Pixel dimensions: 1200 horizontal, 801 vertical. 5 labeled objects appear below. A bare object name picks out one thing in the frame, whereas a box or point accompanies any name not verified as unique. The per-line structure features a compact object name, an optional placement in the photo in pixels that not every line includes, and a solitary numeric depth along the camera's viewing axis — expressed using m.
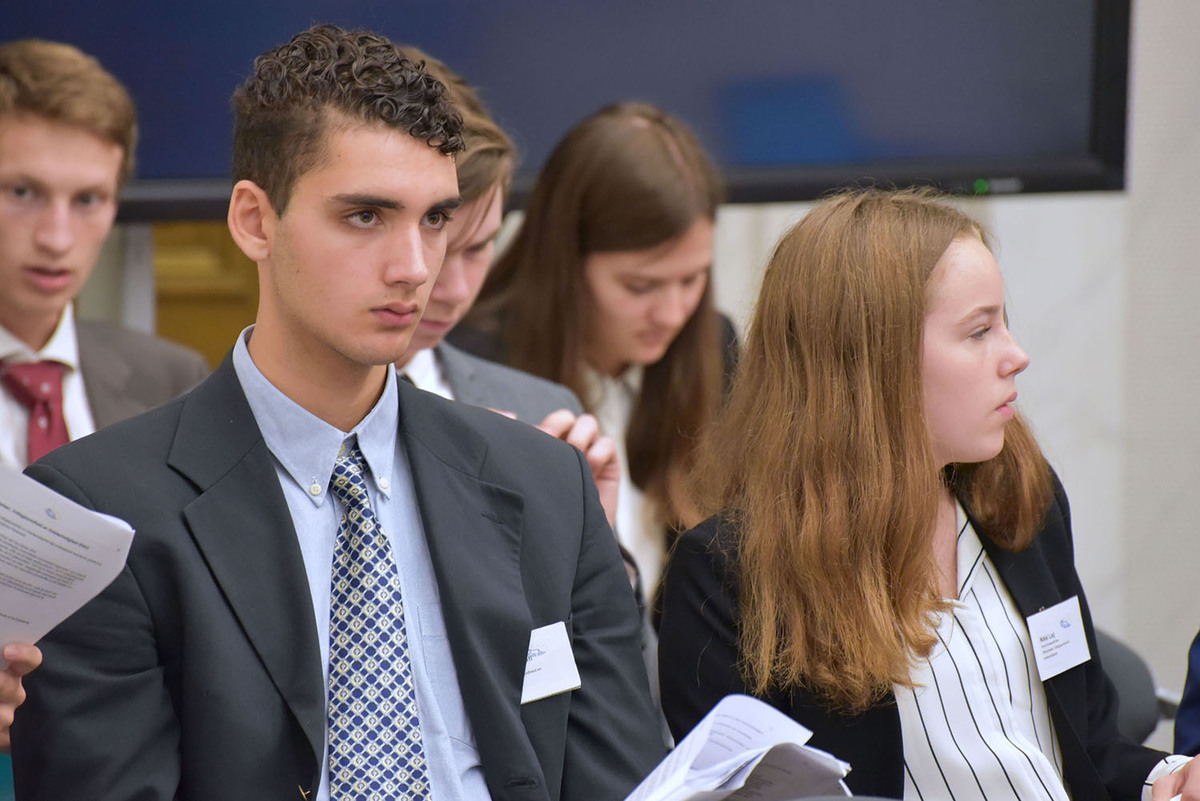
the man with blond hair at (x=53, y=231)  5.59
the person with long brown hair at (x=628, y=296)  6.13
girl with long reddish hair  3.96
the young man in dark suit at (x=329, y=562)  3.17
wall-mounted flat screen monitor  6.57
